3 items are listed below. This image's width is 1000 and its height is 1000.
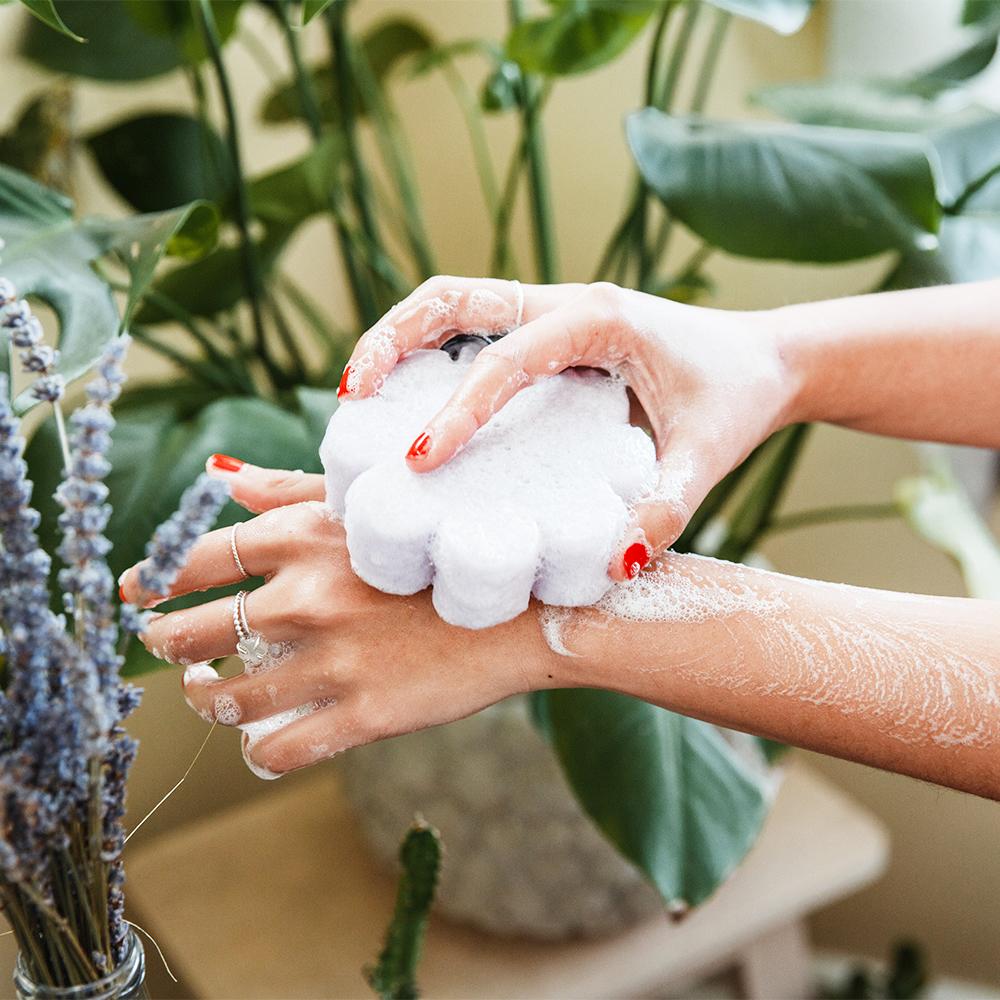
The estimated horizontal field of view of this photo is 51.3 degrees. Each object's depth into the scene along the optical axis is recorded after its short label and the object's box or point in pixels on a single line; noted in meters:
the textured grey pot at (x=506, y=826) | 0.82
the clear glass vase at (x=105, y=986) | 0.36
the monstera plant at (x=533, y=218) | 0.61
